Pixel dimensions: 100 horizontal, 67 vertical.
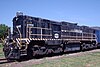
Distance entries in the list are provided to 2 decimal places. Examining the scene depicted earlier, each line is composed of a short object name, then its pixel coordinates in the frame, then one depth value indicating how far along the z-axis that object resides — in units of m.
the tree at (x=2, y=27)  43.57
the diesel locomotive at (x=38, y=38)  8.13
